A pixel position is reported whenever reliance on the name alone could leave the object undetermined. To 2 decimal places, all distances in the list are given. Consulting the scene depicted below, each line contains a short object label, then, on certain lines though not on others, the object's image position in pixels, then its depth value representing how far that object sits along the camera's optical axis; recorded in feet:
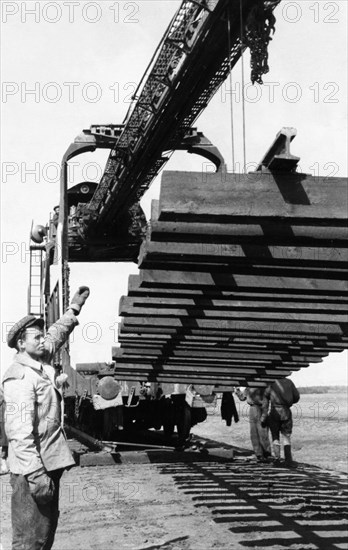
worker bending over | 48.73
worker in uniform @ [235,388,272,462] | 50.24
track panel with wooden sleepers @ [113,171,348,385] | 16.02
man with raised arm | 16.38
